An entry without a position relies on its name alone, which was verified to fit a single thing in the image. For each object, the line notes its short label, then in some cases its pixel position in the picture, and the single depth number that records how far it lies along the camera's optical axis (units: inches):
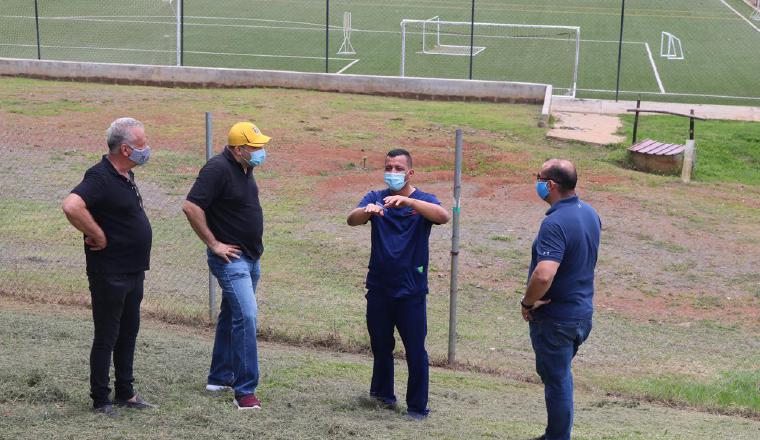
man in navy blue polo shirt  234.8
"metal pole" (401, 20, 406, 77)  967.5
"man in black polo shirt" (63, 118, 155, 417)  236.1
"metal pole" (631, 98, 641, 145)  732.7
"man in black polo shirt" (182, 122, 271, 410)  256.8
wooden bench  655.1
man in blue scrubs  260.4
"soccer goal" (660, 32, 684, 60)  1182.9
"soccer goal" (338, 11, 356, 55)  1170.3
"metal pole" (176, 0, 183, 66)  1001.5
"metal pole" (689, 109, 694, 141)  660.1
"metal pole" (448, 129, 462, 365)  335.3
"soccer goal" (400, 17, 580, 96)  1064.2
